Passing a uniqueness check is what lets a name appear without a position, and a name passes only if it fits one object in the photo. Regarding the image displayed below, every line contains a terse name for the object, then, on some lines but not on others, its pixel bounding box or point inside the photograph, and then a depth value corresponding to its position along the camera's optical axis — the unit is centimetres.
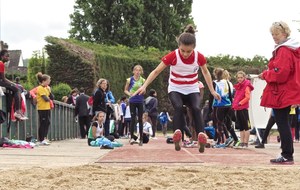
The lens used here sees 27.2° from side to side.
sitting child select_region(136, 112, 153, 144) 1582
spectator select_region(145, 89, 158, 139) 2246
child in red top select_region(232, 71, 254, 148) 1241
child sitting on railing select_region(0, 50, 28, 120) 1184
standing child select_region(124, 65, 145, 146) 1346
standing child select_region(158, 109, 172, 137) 2941
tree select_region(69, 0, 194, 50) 5869
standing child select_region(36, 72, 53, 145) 1429
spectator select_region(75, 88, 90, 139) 2024
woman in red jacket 778
